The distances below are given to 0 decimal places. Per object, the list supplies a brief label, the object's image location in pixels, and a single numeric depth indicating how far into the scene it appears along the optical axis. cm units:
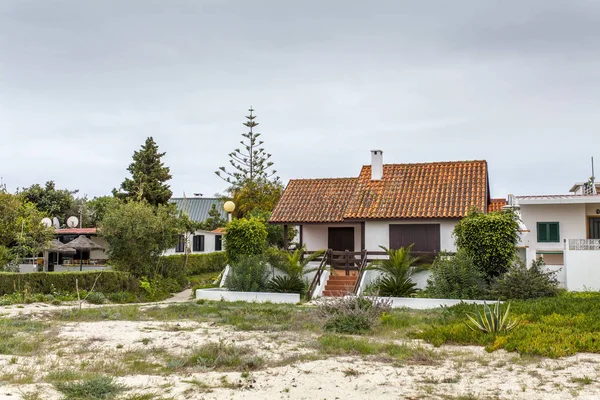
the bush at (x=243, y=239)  2475
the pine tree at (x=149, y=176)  4450
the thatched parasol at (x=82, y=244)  3129
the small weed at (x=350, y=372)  1012
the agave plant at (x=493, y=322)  1333
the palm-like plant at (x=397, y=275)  2206
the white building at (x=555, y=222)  2509
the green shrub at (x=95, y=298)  2281
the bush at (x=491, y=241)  2125
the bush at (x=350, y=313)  1470
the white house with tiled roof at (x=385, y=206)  2611
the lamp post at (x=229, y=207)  2819
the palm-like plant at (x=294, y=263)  2356
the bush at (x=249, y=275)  2336
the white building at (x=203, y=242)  4074
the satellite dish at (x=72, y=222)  3891
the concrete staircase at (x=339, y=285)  2333
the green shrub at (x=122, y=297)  2402
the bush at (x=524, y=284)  1930
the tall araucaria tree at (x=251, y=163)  5069
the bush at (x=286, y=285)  2323
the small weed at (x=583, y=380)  933
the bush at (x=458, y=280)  2056
